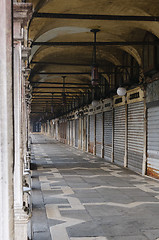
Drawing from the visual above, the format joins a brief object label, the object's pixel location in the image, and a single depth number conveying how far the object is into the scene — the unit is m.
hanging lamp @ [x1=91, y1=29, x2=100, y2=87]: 9.84
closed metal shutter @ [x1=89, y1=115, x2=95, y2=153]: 23.11
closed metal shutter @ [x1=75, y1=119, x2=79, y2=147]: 30.84
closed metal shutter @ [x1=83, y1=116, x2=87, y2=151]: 25.96
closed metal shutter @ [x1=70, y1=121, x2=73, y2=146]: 33.94
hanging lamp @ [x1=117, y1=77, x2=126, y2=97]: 12.92
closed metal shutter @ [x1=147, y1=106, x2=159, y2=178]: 11.55
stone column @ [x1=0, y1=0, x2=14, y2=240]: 1.99
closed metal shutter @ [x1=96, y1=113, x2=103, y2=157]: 20.81
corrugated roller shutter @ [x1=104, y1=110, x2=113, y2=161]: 18.23
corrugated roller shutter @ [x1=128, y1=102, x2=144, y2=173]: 13.20
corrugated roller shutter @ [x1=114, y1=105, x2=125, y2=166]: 15.81
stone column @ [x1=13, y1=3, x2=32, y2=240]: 4.25
